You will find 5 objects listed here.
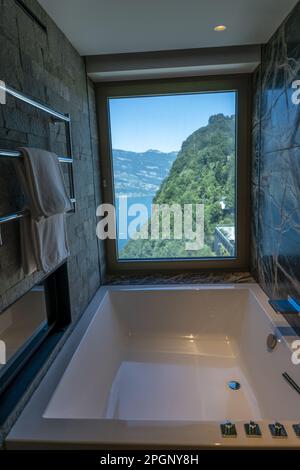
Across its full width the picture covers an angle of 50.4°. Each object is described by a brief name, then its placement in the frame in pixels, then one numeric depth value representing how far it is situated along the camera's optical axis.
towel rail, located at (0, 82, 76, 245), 1.03
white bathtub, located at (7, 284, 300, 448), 1.14
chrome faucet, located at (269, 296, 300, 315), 1.62
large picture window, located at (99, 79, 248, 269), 2.56
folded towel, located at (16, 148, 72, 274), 1.17
